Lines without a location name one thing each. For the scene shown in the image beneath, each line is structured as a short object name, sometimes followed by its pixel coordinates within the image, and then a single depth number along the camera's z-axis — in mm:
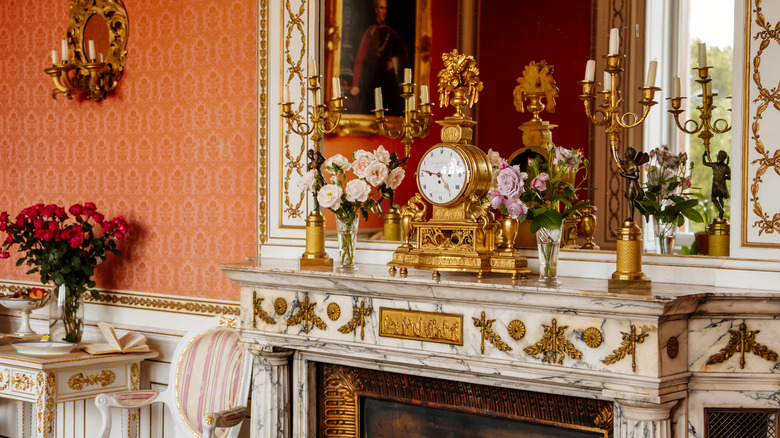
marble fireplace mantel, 2727
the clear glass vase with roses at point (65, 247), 4797
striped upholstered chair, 4250
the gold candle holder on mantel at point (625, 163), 2885
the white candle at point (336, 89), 3787
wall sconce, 5027
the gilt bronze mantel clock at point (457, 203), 3203
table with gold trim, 4477
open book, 4711
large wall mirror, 3098
